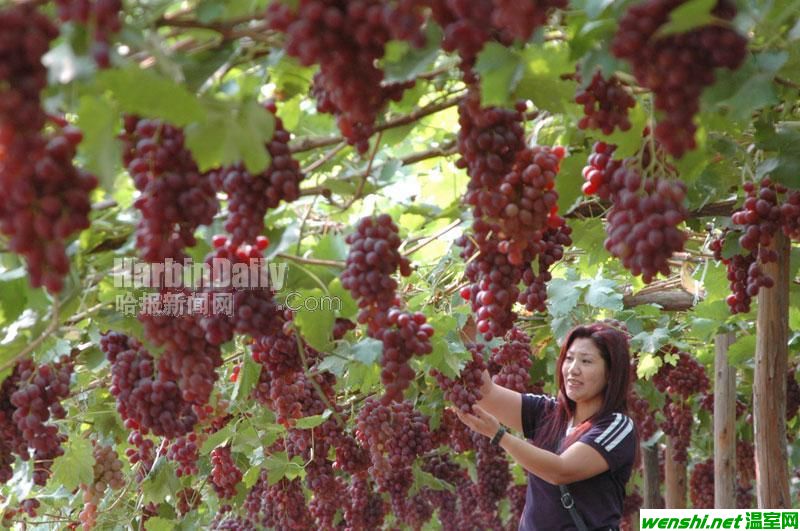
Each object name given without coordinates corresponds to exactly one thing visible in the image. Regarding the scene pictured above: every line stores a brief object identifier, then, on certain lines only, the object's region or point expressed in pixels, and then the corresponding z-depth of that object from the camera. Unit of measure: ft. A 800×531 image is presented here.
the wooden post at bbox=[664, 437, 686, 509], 57.62
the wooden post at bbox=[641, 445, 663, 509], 61.93
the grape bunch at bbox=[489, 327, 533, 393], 32.12
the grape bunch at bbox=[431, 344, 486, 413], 27.55
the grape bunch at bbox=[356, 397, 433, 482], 31.07
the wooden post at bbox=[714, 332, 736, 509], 37.14
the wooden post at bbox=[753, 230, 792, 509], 25.30
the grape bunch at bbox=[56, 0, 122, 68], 9.50
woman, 26.91
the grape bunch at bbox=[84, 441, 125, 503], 36.65
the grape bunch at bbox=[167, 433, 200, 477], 32.07
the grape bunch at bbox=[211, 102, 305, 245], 14.03
